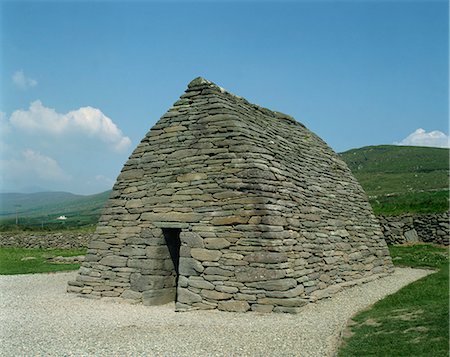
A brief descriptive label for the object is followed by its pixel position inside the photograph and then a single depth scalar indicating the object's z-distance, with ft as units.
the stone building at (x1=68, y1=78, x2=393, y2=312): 36.40
